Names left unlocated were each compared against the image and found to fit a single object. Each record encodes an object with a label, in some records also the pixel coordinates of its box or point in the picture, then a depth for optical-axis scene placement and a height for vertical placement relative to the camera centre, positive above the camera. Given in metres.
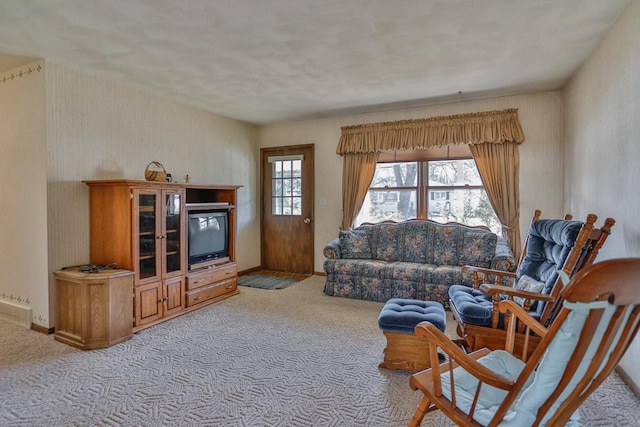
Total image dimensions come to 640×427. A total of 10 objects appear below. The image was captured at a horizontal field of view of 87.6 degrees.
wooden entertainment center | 3.22 -0.36
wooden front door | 5.57 -0.05
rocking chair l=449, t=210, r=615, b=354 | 2.08 -0.57
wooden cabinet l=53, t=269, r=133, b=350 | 2.90 -0.90
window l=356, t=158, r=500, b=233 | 4.58 +0.18
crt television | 3.93 -0.39
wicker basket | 3.57 +0.33
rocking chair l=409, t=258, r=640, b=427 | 0.93 -0.49
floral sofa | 3.97 -0.68
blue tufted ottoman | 2.43 -0.99
